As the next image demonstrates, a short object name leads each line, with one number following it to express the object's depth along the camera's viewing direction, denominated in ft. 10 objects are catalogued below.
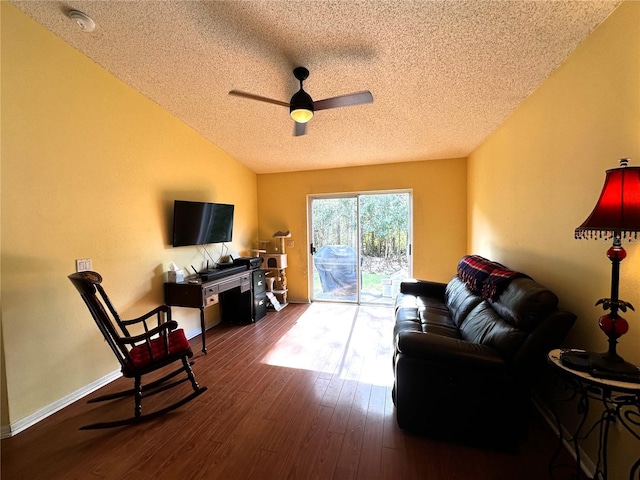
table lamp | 3.49
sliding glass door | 14.69
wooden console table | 9.61
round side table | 3.56
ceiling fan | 6.81
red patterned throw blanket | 6.83
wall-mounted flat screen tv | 10.10
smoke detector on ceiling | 6.14
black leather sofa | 5.01
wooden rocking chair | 6.14
